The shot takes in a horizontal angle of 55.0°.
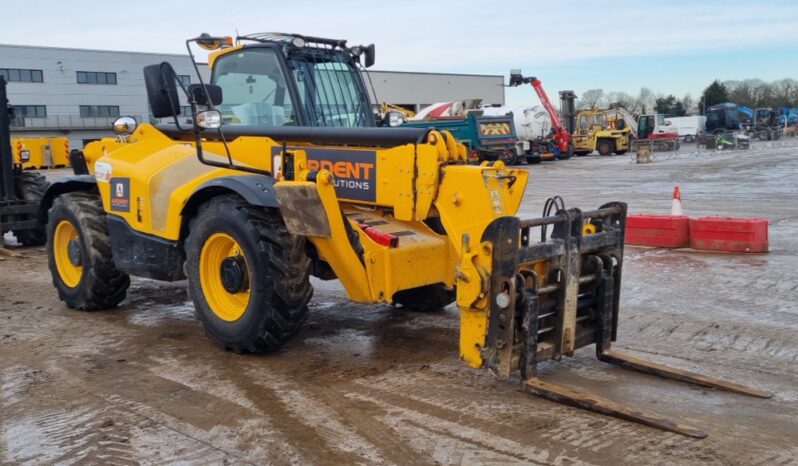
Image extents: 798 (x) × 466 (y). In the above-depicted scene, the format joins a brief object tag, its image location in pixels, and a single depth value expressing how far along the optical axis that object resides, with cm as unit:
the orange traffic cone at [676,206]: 1102
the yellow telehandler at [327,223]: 459
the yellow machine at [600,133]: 4028
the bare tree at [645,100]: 9139
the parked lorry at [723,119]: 5556
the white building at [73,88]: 5259
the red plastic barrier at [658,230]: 1003
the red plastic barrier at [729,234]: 952
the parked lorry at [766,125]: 5131
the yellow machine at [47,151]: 3644
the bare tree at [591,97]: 8984
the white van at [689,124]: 5780
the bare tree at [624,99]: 9236
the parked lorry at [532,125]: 3559
